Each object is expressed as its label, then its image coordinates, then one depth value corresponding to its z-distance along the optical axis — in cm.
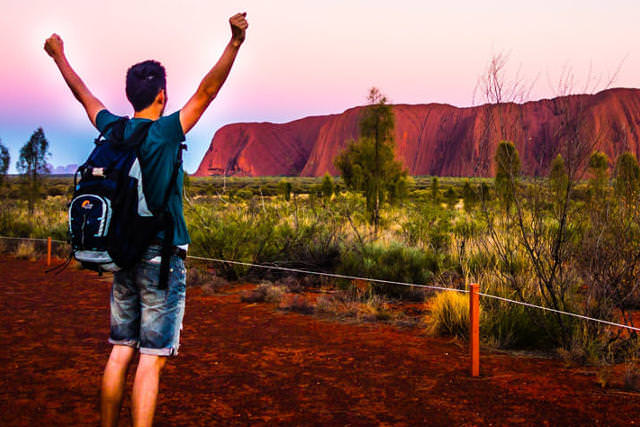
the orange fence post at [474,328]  455
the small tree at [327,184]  2988
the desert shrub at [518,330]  580
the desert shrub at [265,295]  830
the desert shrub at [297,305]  758
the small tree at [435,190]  2952
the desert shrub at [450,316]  616
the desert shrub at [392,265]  877
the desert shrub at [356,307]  716
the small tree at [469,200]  2122
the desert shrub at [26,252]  1350
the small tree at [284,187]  3328
